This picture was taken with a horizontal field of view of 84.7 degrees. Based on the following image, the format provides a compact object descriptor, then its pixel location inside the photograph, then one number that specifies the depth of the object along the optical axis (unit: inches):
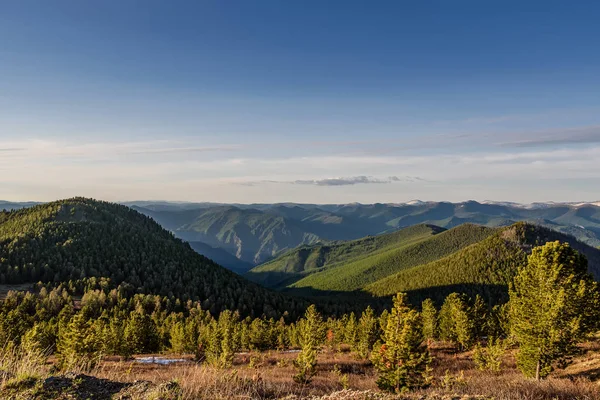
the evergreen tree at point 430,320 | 3473.4
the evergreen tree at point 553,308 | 1069.1
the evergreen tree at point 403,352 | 1320.1
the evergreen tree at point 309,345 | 1394.8
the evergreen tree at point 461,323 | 2775.6
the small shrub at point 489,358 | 1748.9
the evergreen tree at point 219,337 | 2546.8
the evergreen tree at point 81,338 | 1843.6
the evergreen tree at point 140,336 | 2879.9
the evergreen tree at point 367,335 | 3041.3
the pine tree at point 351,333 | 3575.3
